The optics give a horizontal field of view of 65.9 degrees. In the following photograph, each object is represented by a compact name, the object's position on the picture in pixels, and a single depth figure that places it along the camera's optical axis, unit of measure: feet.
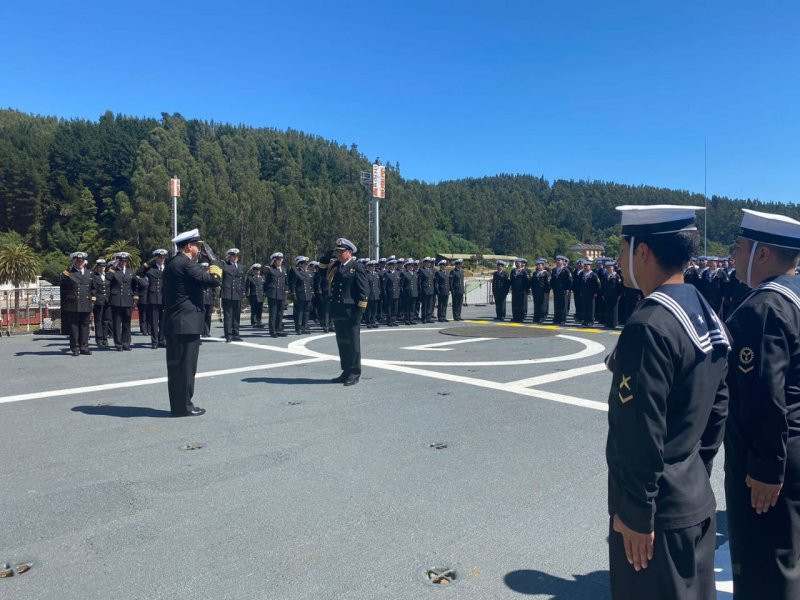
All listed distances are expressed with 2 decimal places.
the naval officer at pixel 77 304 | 38.22
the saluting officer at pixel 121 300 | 41.63
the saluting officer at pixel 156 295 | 42.70
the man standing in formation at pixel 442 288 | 65.00
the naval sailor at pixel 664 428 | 7.21
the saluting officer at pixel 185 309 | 23.44
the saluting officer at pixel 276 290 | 49.34
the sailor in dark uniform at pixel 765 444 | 8.90
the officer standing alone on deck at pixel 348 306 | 29.09
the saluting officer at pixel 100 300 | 41.98
